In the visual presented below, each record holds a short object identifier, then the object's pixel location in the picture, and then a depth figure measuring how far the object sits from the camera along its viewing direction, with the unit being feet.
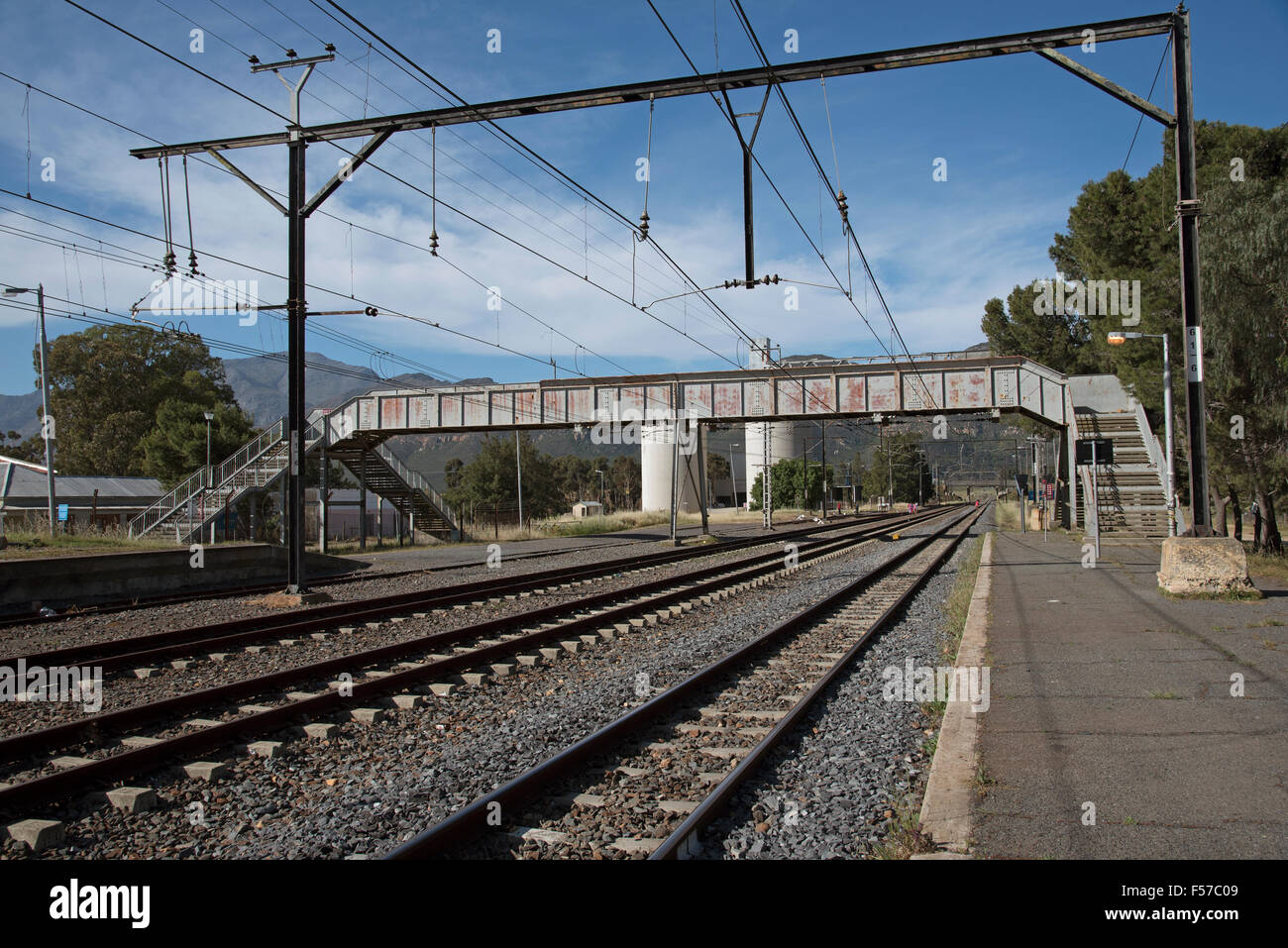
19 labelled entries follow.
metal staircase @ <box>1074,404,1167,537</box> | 110.73
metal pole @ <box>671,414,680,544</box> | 114.62
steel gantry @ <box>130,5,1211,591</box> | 42.63
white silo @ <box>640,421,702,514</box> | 305.53
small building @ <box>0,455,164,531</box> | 188.14
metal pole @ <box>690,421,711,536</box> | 129.90
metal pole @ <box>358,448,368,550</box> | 132.23
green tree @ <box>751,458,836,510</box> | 290.97
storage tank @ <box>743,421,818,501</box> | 315.78
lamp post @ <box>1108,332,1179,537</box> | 73.47
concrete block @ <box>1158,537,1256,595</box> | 44.42
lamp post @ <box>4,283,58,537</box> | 87.47
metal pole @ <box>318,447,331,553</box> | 114.43
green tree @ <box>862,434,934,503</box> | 373.20
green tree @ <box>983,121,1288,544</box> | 76.95
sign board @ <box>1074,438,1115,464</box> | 73.97
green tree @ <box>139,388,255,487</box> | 195.93
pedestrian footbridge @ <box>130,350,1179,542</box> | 111.75
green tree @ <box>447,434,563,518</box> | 330.75
